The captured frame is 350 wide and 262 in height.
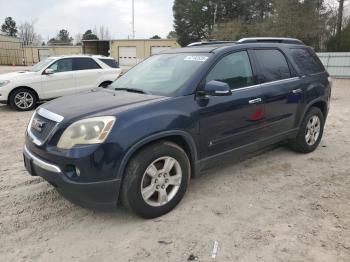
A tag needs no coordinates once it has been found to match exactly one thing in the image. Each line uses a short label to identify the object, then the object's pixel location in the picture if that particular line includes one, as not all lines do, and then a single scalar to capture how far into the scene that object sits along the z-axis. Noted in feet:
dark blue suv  10.78
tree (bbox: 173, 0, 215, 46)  183.21
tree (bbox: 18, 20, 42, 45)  296.51
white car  32.81
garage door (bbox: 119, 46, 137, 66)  138.00
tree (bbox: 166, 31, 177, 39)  197.19
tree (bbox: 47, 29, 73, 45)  339.81
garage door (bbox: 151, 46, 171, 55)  132.98
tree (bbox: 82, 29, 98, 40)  234.15
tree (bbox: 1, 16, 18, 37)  290.76
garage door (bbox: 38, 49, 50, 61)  172.24
